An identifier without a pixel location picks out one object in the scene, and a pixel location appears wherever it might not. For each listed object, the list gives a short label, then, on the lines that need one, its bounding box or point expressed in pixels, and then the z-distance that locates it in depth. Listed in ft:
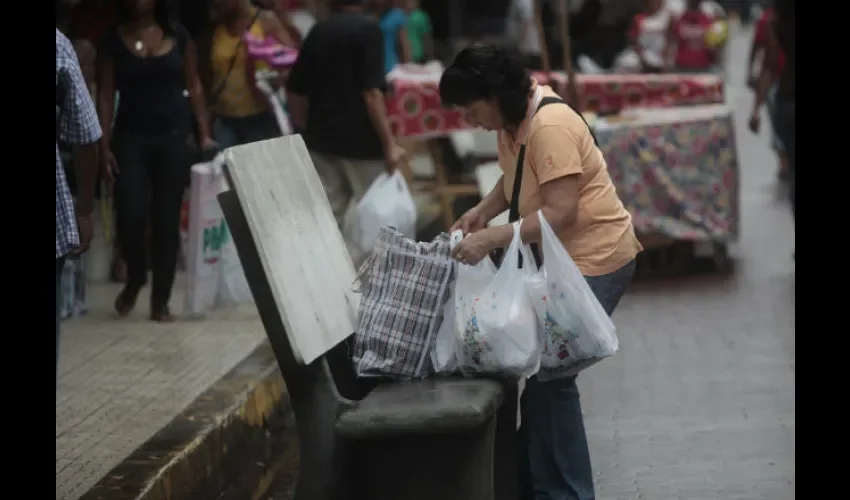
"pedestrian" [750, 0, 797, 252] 52.05
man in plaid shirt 29.42
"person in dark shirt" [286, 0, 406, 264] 52.32
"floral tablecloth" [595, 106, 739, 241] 62.64
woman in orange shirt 28.20
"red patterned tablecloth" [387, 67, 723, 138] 67.96
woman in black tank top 48.10
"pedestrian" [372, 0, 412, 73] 91.81
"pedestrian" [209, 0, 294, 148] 56.59
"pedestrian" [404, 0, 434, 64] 105.29
